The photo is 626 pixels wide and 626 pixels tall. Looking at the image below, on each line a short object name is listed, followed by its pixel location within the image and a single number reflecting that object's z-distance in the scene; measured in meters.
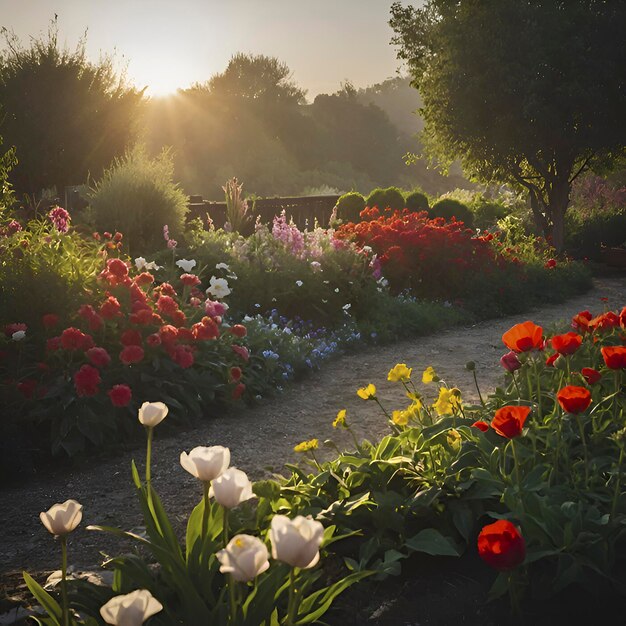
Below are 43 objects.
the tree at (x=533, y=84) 12.85
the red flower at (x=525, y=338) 2.56
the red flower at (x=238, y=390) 4.79
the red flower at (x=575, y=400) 2.12
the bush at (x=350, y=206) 16.31
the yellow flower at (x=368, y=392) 2.82
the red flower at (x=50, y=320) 4.23
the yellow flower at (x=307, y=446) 2.60
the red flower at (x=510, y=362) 2.80
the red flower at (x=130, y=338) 4.21
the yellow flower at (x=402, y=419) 2.81
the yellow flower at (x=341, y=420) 2.76
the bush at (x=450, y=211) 16.38
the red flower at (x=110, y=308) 4.29
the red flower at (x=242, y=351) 4.95
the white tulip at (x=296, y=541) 1.24
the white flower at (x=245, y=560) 1.25
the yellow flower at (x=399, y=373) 2.94
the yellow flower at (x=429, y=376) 2.92
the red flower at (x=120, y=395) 3.89
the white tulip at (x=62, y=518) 1.50
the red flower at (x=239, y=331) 4.78
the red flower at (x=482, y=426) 2.50
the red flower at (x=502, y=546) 1.64
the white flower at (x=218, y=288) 5.17
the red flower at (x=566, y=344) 2.70
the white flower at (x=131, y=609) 1.24
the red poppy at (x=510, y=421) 2.06
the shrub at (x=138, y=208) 8.88
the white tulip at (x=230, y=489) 1.52
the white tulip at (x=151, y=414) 1.85
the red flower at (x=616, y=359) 2.35
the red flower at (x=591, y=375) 2.56
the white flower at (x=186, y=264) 5.34
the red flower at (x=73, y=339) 3.98
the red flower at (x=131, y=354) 4.11
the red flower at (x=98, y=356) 3.99
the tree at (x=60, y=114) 17.27
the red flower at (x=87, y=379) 3.92
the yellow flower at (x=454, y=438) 2.71
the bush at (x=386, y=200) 16.62
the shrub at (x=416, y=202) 17.00
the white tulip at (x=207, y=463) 1.59
